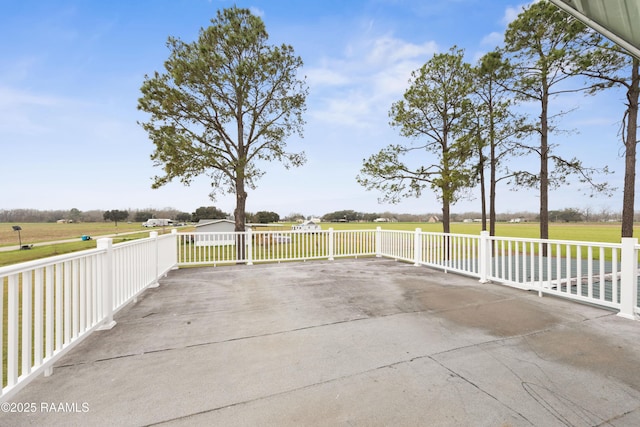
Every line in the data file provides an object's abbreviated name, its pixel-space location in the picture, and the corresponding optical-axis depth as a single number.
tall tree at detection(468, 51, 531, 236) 9.50
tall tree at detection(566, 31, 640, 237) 6.64
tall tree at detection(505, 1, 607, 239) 7.89
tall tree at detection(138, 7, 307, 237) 8.38
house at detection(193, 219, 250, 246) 21.84
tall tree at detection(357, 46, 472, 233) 9.59
